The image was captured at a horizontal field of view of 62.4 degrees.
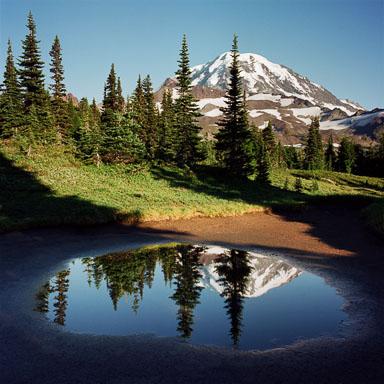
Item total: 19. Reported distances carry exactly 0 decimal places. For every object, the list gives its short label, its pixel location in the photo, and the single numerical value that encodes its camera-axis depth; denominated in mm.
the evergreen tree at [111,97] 52844
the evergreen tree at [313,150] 87000
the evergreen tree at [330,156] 102125
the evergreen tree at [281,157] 103962
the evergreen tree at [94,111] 79075
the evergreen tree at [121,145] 35438
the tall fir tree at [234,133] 38688
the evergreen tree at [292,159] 115688
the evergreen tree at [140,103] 56228
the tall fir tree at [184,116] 39469
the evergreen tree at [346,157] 96688
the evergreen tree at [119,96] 54875
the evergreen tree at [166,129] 47938
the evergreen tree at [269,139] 79412
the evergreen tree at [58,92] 46062
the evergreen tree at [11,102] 40812
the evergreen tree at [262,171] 48906
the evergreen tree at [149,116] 60150
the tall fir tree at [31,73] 41938
